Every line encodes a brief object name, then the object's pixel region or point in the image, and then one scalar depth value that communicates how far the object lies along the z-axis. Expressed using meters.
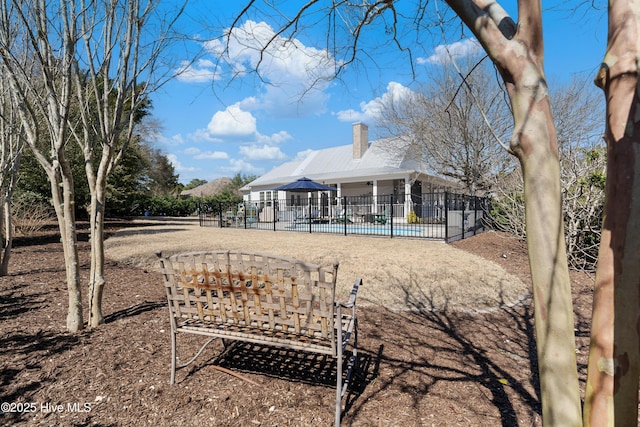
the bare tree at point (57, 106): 3.21
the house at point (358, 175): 19.78
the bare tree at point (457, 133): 15.42
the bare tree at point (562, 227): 1.21
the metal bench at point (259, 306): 2.36
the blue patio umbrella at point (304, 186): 17.31
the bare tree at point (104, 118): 3.53
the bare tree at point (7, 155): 5.43
